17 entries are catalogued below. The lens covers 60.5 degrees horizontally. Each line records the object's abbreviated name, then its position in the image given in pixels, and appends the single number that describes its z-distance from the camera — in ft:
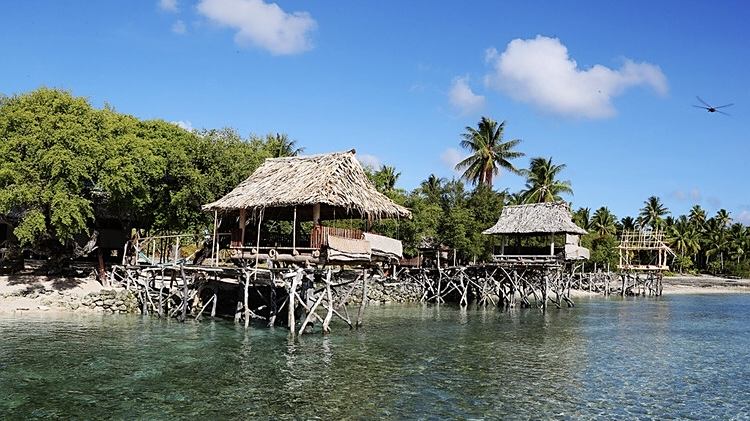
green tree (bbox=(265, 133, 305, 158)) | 149.80
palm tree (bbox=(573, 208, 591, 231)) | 243.75
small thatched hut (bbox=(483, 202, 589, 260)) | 125.18
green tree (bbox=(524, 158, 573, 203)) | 192.34
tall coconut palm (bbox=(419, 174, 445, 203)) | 169.68
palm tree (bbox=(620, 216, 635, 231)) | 283.18
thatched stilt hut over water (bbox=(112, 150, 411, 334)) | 73.15
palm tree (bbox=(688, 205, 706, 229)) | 298.97
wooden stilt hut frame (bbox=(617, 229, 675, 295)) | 194.80
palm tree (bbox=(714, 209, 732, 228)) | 297.33
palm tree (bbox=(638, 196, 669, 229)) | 277.85
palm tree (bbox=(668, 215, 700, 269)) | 275.59
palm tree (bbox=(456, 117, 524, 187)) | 185.37
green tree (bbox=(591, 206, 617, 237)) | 260.01
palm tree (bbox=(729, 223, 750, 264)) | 276.41
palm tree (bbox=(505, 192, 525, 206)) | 196.57
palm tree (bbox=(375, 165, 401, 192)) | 184.67
